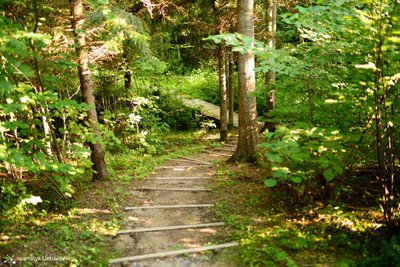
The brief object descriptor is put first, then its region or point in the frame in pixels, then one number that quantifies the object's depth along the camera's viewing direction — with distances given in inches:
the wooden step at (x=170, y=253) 189.2
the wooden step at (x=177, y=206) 260.1
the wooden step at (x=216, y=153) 415.0
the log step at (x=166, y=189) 295.4
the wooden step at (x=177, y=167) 367.2
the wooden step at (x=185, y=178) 326.3
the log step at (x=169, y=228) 221.9
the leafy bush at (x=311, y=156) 171.2
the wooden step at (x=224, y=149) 443.6
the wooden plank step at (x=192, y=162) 378.3
